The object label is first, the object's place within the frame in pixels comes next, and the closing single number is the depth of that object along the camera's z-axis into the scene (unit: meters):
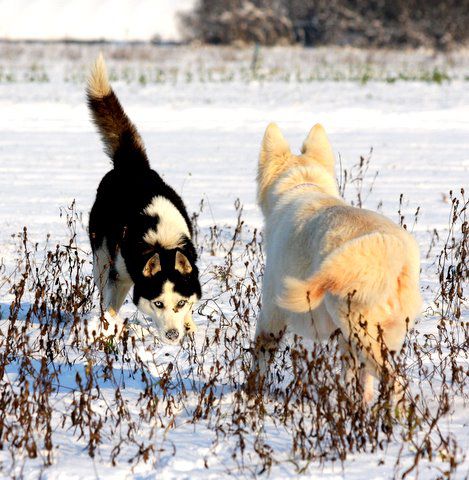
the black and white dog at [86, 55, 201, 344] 10.91
